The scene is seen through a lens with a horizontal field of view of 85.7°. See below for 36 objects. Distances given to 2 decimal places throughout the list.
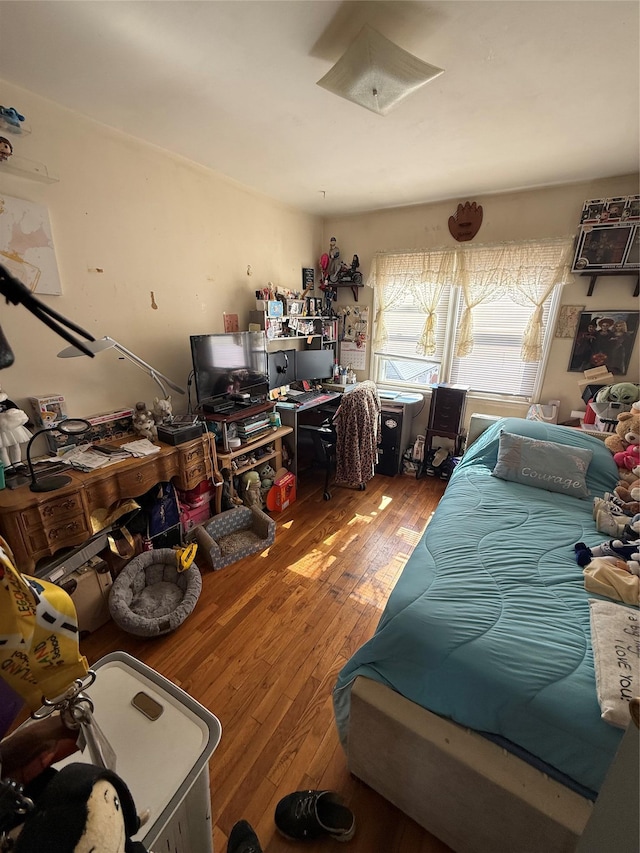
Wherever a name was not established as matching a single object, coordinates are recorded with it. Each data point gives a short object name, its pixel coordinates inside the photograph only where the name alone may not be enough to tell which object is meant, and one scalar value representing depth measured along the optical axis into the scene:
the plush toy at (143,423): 2.11
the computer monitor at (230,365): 2.34
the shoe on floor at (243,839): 1.01
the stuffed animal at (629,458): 2.01
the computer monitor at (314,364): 3.34
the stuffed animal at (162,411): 2.20
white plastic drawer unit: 0.65
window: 2.87
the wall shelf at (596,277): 2.50
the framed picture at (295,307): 3.14
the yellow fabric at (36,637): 0.44
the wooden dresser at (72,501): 1.43
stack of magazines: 1.91
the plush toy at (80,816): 0.34
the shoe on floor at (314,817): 1.06
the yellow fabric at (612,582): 1.22
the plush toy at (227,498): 2.50
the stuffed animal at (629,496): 1.72
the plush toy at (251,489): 2.64
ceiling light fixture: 1.22
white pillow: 0.86
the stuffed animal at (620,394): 2.42
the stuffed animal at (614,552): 1.39
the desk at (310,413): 2.93
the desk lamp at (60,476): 1.52
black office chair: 2.89
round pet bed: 1.64
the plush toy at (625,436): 2.03
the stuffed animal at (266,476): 2.80
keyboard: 3.07
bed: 0.86
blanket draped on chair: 2.69
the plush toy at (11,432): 1.55
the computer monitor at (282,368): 3.08
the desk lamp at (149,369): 1.44
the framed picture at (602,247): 2.47
